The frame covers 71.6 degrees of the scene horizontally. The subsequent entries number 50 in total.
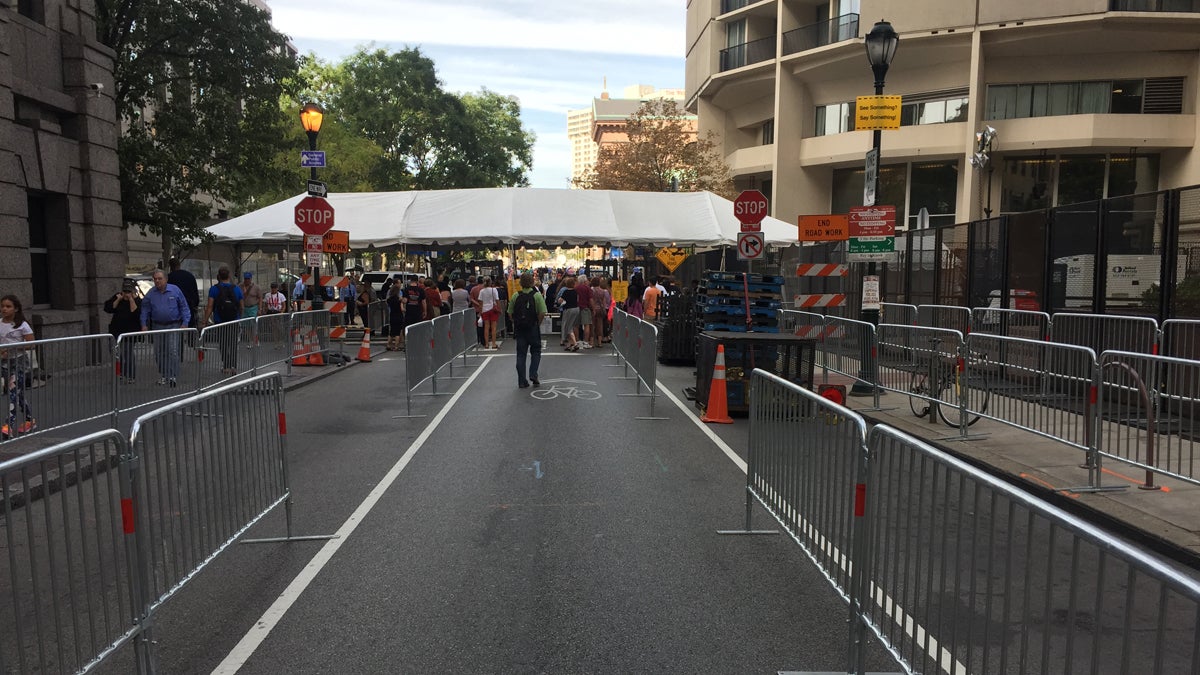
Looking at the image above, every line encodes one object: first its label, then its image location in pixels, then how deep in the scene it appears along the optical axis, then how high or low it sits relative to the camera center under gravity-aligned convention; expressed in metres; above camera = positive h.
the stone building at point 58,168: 13.77 +1.78
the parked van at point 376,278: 40.69 -0.50
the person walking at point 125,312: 13.34 -0.73
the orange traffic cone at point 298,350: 16.47 -1.68
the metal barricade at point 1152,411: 6.86 -1.20
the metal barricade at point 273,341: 14.07 -1.30
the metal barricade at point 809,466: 4.19 -1.15
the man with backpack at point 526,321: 14.21 -0.89
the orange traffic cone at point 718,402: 11.27 -1.78
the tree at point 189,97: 20.33 +4.45
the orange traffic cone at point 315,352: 17.47 -1.75
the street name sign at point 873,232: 13.51 +0.64
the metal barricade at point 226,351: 11.62 -1.24
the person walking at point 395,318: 22.48 -1.34
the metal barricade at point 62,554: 3.09 -1.18
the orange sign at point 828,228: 14.70 +0.76
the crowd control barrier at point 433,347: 11.85 -1.29
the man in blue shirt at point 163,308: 13.19 -0.65
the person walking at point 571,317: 22.03 -1.26
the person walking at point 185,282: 14.70 -0.27
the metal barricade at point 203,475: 4.05 -1.20
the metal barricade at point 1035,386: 7.82 -1.17
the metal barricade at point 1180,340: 9.55 -0.79
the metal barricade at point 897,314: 17.09 -0.92
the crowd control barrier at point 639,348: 12.08 -1.29
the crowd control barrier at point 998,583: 2.25 -1.01
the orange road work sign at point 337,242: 18.53 +0.59
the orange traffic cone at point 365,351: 19.53 -1.96
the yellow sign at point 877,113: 13.60 +2.60
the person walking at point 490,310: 22.27 -1.11
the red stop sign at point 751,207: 14.13 +1.08
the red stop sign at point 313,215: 15.93 +1.01
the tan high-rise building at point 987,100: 33.91 +7.61
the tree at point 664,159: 45.78 +6.17
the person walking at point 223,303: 16.00 -0.69
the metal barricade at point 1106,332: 10.08 -0.78
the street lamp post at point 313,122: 17.16 +3.01
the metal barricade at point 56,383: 7.87 -1.17
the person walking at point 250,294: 20.03 -0.64
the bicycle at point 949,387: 9.41 -1.39
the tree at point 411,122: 53.75 +9.61
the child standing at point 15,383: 7.73 -1.10
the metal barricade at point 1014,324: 12.68 -0.83
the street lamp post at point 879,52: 13.51 +3.57
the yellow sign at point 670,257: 26.88 +0.42
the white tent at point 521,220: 24.55 +1.49
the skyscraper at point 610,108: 188.52 +38.03
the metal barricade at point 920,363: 10.11 -1.21
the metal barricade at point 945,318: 14.74 -0.87
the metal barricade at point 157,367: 9.41 -1.21
